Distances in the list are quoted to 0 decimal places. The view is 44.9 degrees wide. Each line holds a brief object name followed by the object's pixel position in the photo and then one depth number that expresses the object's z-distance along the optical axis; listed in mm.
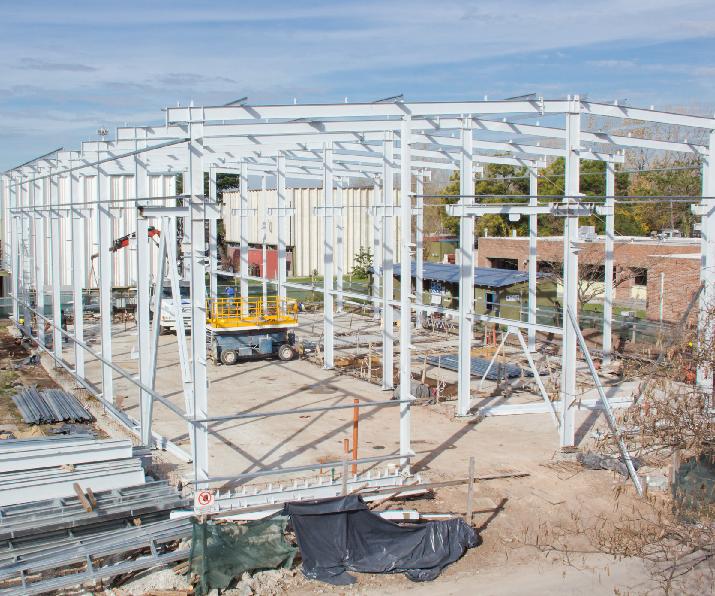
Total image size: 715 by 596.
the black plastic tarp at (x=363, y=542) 10656
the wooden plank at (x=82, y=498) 11219
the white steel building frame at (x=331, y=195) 12609
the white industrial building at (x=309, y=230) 46656
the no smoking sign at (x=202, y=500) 11516
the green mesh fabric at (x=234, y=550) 10141
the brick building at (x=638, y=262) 24344
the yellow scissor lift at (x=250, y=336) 23453
